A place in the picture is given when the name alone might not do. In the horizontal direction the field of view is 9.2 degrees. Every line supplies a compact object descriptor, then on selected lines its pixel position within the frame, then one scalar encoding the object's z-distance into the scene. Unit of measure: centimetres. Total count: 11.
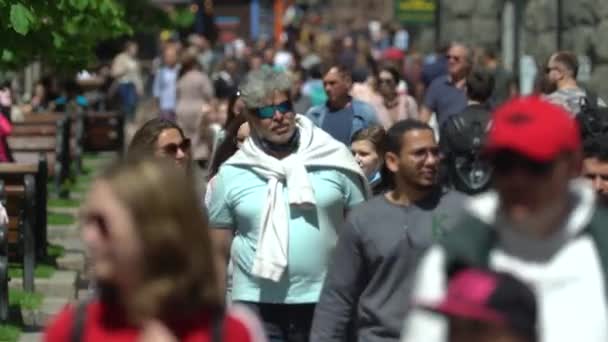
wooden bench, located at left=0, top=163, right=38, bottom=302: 2670
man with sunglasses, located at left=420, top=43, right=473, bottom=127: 3263
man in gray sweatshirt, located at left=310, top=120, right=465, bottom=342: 1334
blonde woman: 808
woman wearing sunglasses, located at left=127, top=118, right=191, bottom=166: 1627
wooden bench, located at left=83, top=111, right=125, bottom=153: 4980
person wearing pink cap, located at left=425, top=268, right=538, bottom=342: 769
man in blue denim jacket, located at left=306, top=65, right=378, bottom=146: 2651
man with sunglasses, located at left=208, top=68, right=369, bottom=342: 1576
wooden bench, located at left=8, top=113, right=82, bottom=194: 3767
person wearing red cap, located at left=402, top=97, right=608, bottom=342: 808
